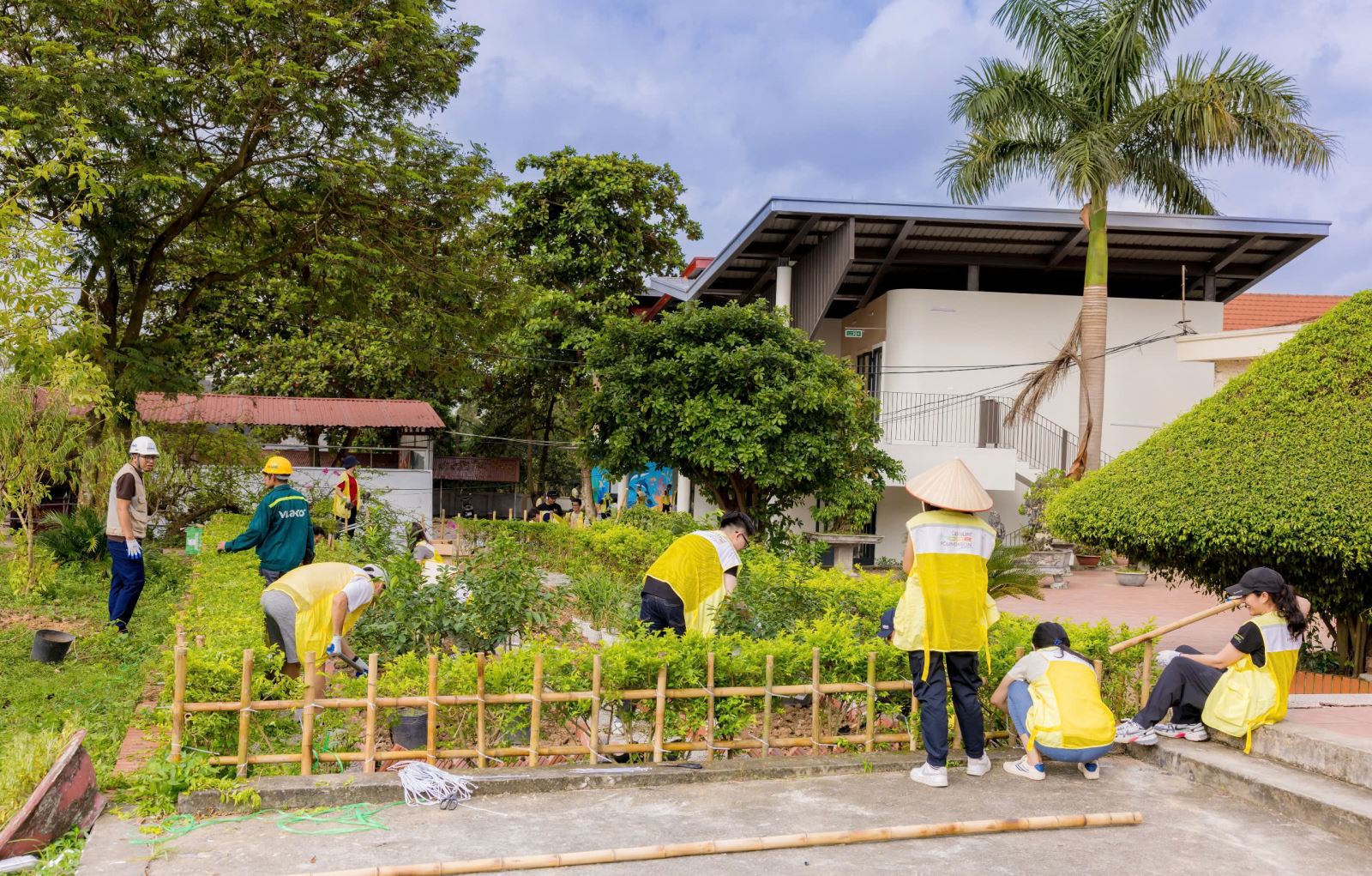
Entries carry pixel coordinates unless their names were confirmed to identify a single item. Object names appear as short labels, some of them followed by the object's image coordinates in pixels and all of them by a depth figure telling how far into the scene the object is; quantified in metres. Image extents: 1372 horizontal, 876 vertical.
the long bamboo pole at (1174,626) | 6.25
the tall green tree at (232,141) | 11.97
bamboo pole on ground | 4.11
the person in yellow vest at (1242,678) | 5.85
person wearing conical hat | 5.27
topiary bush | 7.96
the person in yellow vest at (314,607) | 6.03
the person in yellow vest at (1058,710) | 5.36
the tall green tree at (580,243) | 29.45
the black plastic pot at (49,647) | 8.15
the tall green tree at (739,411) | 14.00
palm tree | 18.02
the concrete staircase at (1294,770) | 4.88
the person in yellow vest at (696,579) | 6.60
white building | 19.55
